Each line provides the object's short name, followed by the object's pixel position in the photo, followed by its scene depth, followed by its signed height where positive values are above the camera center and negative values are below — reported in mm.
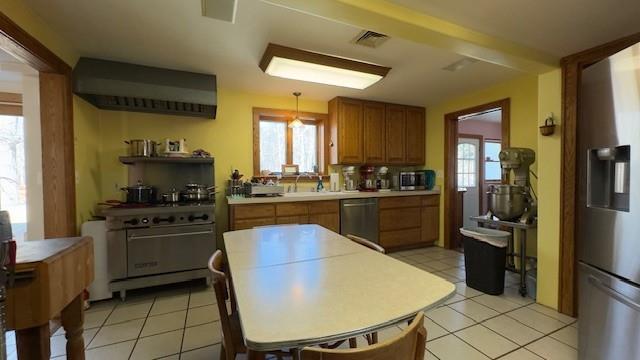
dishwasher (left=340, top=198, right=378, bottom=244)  3609 -598
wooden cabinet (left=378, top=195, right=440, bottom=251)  3914 -717
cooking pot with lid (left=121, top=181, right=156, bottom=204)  2809 -194
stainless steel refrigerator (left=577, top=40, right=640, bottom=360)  1226 -189
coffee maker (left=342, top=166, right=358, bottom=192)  4130 -76
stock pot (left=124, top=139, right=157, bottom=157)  2871 +301
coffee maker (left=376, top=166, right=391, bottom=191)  4197 -85
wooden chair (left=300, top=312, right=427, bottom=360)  621 -425
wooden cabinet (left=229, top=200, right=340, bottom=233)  3018 -473
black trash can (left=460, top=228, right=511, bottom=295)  2594 -845
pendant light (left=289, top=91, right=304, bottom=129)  3461 +660
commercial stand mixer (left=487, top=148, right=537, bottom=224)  2656 -201
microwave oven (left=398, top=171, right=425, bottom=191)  4230 -101
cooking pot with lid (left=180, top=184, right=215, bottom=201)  3008 -201
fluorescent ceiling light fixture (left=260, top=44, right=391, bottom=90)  2340 +1006
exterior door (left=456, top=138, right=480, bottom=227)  5046 -12
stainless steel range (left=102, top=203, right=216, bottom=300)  2469 -655
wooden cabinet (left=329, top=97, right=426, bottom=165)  3848 +622
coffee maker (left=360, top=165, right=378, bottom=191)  4156 -65
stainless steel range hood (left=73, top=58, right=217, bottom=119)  2428 +852
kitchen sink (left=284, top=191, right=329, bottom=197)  3395 -255
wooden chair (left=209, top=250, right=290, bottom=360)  1075 -581
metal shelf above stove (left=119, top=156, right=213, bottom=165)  2752 +166
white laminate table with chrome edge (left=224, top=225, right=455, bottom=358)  710 -409
